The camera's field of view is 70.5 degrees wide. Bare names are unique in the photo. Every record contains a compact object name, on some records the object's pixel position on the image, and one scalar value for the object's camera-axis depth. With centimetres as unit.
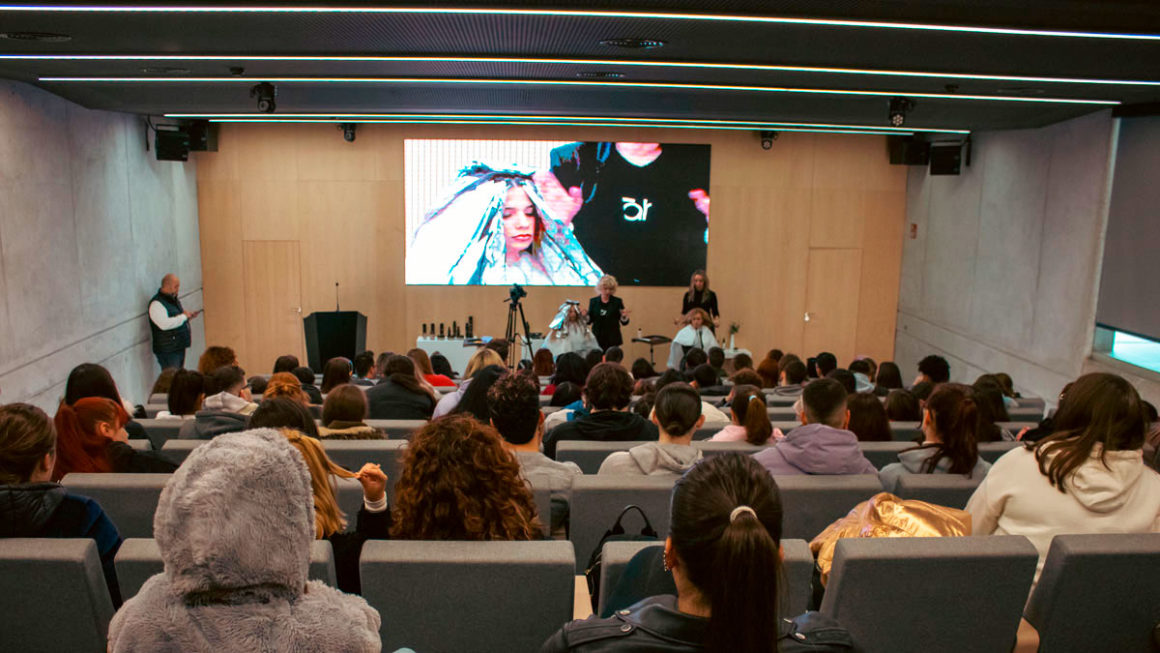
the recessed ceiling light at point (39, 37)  445
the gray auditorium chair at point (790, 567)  236
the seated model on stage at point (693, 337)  907
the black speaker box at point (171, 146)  895
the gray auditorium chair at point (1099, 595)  256
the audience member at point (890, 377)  666
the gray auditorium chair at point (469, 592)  234
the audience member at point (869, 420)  432
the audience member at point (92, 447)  347
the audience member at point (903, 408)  502
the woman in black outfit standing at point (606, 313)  968
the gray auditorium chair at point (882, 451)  409
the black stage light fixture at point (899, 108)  696
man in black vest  864
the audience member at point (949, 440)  343
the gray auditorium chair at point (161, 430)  463
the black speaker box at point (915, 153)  1003
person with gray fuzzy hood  116
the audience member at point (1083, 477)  269
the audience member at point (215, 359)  581
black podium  968
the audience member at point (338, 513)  251
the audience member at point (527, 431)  338
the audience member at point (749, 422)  420
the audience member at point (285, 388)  459
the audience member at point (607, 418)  435
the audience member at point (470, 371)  490
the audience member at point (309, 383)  597
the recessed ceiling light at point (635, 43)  464
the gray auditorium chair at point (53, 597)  242
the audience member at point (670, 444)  347
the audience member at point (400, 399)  526
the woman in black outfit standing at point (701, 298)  995
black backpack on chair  252
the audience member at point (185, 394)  480
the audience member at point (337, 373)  580
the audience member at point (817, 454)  356
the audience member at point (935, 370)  633
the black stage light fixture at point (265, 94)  662
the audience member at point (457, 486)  243
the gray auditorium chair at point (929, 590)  247
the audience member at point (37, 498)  259
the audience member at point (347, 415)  415
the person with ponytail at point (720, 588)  141
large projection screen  1056
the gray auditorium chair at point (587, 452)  399
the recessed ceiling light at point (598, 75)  586
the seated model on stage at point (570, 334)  938
